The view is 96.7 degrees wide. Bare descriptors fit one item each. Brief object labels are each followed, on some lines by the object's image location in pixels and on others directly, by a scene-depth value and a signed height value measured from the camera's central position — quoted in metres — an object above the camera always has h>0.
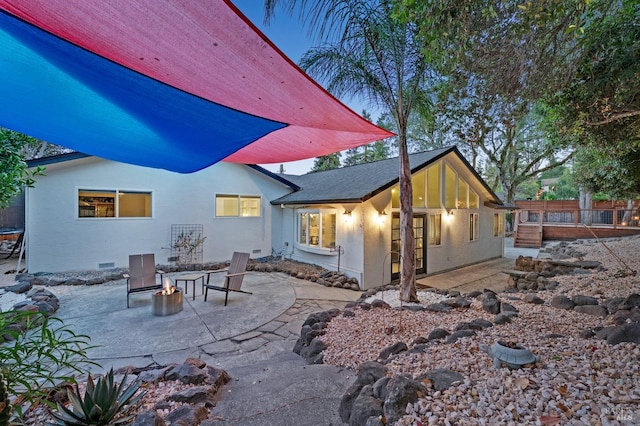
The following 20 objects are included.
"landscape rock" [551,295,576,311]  4.06 -1.28
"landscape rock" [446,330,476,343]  2.92 -1.26
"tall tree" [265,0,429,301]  4.29 +2.58
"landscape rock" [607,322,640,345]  2.36 -1.02
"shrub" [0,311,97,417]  1.49 -0.85
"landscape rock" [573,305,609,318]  3.58 -1.24
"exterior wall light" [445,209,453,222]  9.62 -0.01
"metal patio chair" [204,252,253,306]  5.62 -1.23
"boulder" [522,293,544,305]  4.44 -1.35
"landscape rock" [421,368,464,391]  1.93 -1.15
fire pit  4.84 -1.50
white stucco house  7.59 -0.01
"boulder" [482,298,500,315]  4.08 -1.33
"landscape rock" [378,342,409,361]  2.92 -1.41
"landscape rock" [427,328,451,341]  3.08 -1.31
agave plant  1.67 -1.18
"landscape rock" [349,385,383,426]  1.77 -1.24
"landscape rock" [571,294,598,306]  4.02 -1.23
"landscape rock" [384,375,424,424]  1.70 -1.14
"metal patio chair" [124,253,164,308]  5.48 -1.17
